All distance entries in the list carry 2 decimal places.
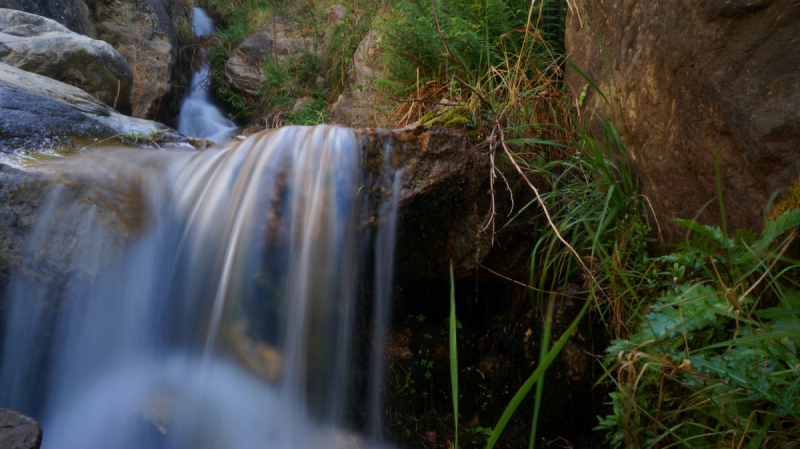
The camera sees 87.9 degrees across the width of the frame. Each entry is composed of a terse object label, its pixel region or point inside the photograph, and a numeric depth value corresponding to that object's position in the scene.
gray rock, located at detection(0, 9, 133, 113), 3.66
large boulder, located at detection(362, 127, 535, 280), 2.04
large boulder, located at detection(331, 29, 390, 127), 4.67
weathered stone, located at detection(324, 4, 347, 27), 6.80
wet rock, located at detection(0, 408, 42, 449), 1.37
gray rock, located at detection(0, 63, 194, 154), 2.50
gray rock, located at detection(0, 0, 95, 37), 4.69
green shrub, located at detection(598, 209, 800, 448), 1.05
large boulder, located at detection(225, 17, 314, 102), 6.94
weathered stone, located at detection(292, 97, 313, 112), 6.05
